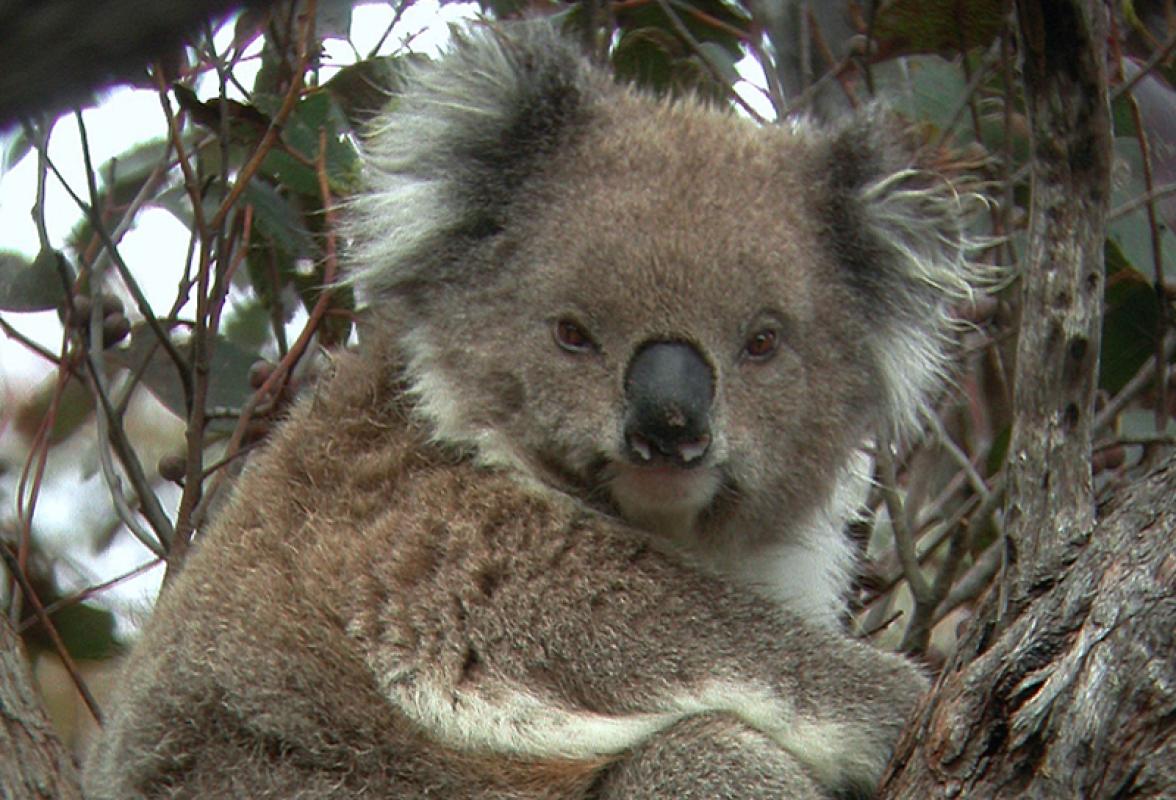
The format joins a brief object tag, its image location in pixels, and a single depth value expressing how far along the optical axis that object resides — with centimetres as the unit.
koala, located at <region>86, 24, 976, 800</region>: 494
